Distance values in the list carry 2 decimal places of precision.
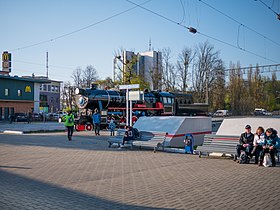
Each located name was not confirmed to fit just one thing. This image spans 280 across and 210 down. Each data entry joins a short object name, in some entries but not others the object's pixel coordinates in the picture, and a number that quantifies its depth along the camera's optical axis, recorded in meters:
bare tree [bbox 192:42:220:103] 52.78
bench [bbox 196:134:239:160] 9.51
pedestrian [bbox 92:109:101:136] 17.56
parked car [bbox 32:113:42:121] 41.40
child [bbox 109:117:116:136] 16.77
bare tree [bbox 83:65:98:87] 58.93
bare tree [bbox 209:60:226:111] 52.59
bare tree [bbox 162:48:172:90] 52.01
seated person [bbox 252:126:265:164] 8.75
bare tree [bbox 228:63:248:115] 58.66
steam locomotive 21.25
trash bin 10.95
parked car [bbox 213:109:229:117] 54.15
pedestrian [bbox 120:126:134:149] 12.28
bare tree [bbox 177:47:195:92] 52.19
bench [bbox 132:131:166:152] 11.43
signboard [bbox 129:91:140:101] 14.39
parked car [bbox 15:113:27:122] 38.42
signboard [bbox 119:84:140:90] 14.38
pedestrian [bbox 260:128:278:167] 8.49
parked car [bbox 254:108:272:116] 58.48
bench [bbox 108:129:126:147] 12.35
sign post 14.38
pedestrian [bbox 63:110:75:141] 14.76
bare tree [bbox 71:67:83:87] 59.16
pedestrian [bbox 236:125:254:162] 8.93
